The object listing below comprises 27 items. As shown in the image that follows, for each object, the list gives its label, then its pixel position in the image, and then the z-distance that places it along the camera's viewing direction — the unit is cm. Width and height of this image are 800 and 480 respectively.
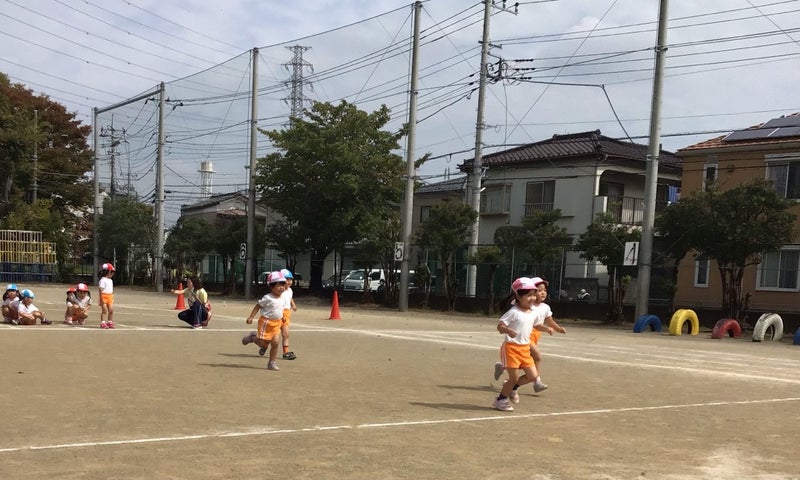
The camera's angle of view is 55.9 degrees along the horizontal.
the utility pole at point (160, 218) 4359
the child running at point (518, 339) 821
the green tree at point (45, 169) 4822
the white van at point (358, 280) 4012
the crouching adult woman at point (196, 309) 1783
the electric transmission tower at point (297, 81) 4169
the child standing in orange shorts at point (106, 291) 1636
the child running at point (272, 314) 1089
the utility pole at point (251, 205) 3881
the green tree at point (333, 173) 3462
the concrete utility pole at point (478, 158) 3203
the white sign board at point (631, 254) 2359
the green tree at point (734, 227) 2183
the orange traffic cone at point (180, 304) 2561
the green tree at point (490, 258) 2948
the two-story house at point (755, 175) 2709
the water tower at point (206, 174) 6856
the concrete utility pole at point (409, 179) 3050
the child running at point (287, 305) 1114
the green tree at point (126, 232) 4956
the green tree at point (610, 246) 2548
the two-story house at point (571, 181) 3656
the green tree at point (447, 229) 3027
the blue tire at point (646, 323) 2269
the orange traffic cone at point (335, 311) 2343
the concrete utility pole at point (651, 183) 2384
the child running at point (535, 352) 916
